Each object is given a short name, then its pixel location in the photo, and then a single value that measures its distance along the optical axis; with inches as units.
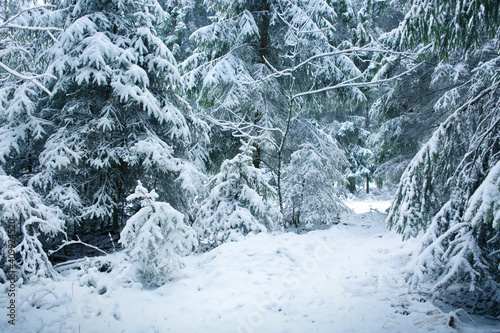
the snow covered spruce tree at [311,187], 339.0
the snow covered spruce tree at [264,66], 322.0
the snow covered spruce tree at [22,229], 165.6
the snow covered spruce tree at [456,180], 133.3
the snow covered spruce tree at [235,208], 246.5
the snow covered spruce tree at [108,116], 235.1
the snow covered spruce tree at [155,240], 176.9
